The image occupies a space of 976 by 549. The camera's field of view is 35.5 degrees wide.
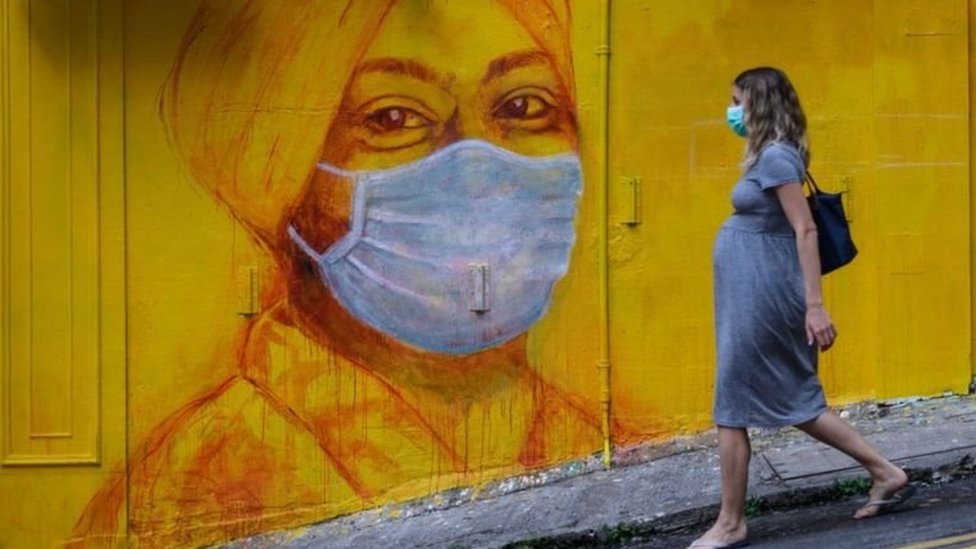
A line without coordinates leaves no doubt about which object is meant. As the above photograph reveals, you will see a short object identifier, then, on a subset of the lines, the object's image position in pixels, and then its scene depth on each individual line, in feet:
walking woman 18.49
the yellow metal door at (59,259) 24.26
